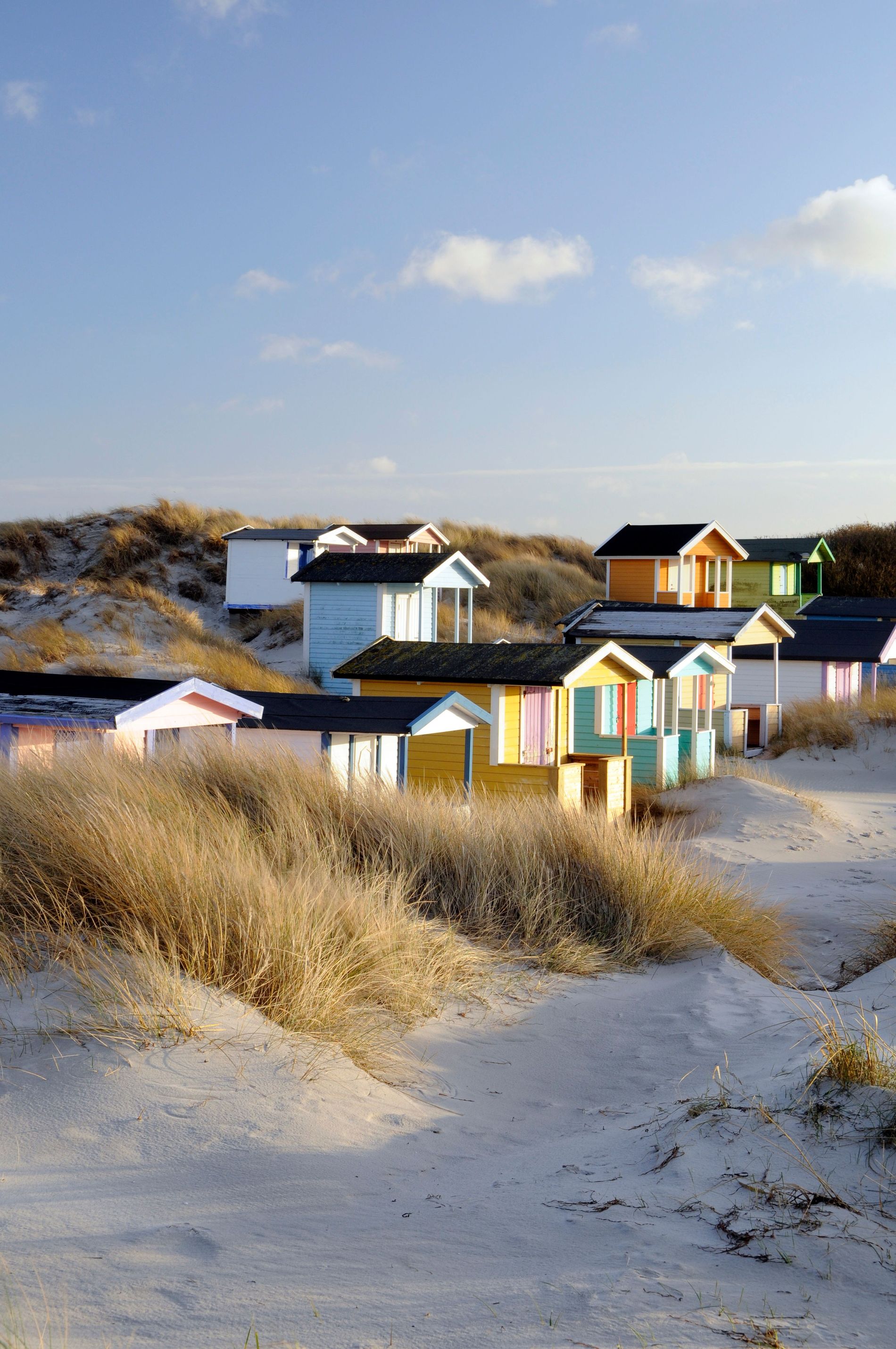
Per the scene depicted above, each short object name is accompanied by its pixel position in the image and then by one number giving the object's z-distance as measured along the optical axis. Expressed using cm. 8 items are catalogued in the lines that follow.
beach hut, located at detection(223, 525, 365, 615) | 4166
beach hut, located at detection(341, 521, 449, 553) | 4416
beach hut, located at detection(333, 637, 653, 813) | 1655
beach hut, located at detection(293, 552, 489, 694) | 3109
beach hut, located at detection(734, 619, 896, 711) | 2864
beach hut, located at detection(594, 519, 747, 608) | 3388
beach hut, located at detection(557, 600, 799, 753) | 2491
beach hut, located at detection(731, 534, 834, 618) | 4569
